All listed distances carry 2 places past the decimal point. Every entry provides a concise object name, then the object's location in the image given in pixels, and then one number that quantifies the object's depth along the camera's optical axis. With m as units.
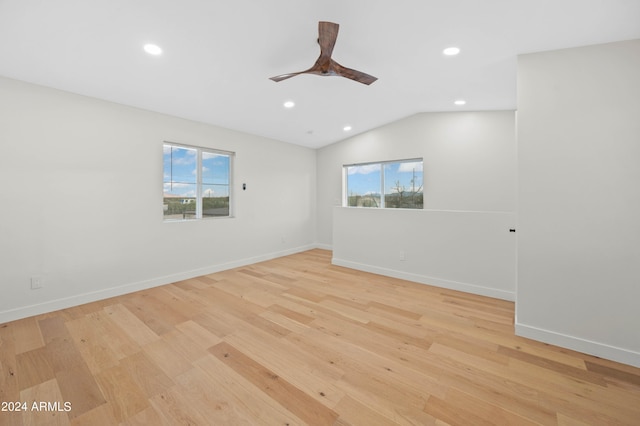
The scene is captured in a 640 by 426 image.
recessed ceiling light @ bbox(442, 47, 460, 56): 2.38
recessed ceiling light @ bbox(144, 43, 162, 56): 2.20
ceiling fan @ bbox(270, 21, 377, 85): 1.90
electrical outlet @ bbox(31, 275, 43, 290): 2.61
